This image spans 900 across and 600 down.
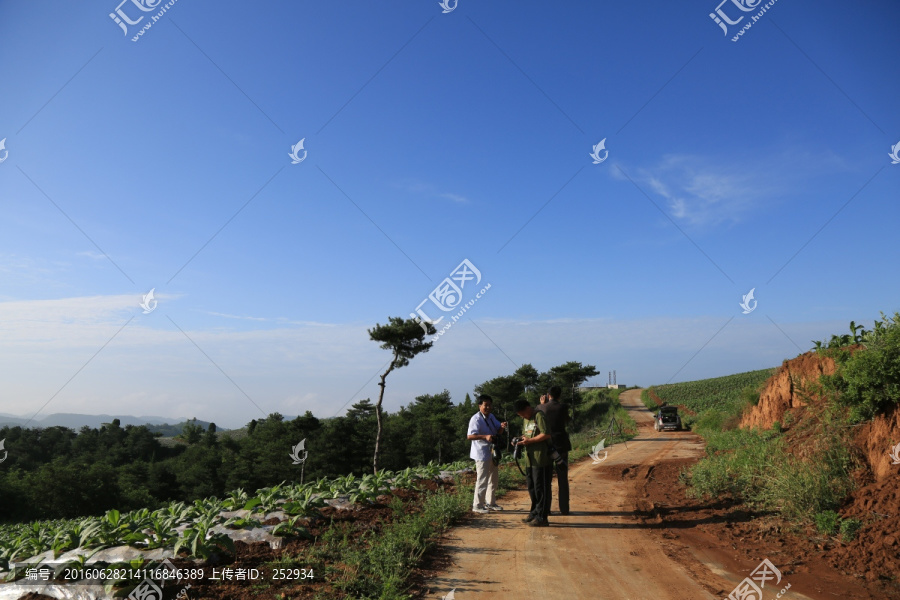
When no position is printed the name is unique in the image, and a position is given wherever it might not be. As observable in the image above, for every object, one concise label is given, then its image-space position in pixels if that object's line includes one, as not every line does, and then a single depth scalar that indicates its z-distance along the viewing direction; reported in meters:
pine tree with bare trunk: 30.95
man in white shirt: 7.98
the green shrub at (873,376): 7.16
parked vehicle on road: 31.67
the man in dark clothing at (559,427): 7.68
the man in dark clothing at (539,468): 7.27
